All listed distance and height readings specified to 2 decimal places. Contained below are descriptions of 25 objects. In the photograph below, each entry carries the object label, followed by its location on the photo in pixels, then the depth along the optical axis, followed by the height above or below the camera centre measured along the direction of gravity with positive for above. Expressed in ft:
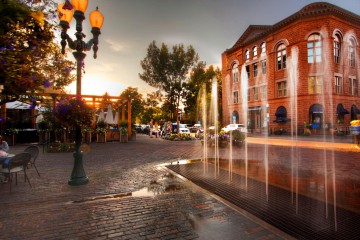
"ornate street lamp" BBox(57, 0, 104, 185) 18.08 +7.49
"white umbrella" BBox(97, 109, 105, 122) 66.58 +3.33
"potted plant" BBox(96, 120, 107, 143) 58.34 -1.66
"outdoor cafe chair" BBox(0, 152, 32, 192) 16.55 -2.83
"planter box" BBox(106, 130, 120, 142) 60.80 -2.66
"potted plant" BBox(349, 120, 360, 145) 44.92 -1.13
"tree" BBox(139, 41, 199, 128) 86.53 +23.43
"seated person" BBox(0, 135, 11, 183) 18.81 -2.37
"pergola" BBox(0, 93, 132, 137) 51.42 +7.34
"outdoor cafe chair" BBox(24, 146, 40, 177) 21.22 -2.43
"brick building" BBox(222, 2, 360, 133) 81.00 +22.31
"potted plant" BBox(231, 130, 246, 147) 44.29 -2.54
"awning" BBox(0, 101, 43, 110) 48.89 +4.80
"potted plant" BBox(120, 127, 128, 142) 60.89 -2.64
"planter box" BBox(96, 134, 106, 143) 59.06 -3.34
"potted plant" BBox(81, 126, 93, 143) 56.60 -2.43
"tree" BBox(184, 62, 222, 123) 83.35 +14.94
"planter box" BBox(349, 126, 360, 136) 45.41 -1.35
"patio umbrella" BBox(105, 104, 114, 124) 63.67 +2.57
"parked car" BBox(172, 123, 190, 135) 101.03 -1.82
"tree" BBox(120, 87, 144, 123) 177.57 +21.02
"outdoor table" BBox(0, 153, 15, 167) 18.69 -2.69
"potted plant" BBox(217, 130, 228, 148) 45.74 -3.20
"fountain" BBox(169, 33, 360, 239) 11.27 -5.02
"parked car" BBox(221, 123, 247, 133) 93.38 -0.56
